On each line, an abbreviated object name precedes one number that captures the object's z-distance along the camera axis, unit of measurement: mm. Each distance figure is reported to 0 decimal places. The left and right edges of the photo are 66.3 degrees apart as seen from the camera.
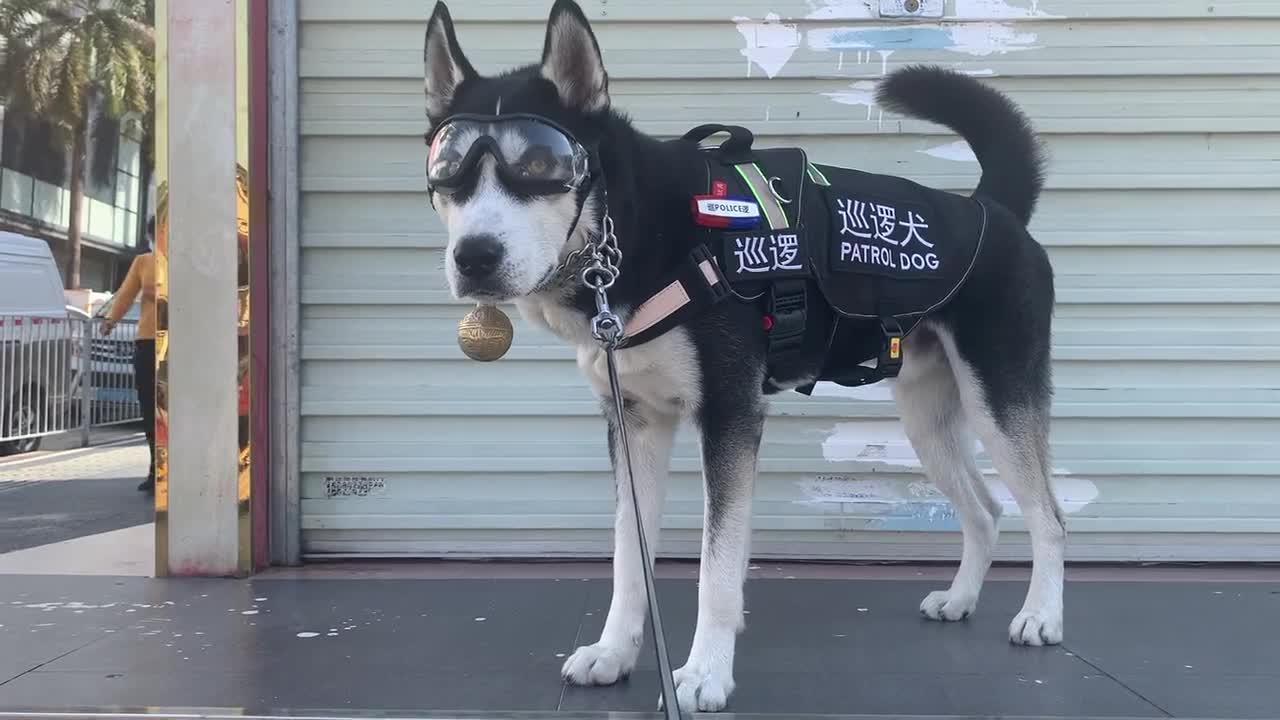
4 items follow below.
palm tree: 21797
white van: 9773
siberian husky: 2438
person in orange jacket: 6695
